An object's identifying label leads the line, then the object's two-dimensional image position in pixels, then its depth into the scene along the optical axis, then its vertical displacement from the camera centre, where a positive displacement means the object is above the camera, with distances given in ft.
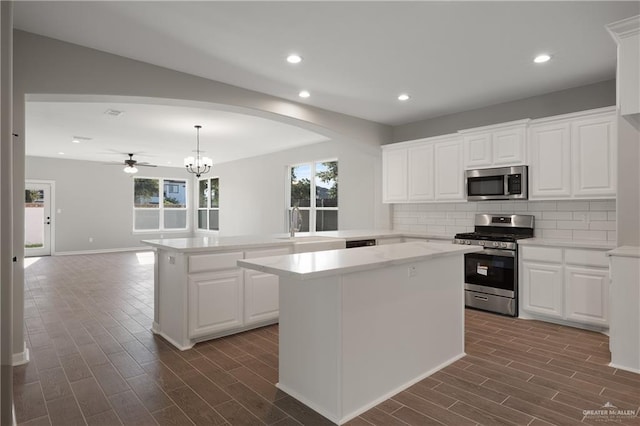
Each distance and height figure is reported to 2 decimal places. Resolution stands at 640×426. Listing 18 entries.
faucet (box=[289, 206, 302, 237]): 14.40 -0.37
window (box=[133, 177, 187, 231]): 36.58 +0.81
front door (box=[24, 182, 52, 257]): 30.55 -0.59
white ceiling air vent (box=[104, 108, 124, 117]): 16.58 +4.67
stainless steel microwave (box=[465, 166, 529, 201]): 13.91 +1.13
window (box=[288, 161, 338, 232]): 24.64 +1.33
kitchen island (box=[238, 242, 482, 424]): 6.95 -2.42
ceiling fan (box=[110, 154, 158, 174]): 28.63 +3.76
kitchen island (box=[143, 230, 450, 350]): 10.71 -2.43
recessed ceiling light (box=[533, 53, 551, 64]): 10.91 +4.69
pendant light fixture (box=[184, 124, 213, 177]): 22.11 +3.16
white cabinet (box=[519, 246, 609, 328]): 11.62 -2.49
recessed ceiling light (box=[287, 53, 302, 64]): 10.89 +4.70
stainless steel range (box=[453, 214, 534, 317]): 13.58 -2.06
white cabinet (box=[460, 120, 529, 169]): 13.97 +2.70
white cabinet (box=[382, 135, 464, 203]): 16.22 +1.96
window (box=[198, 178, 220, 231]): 37.52 +0.86
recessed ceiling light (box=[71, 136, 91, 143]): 22.85 +4.74
